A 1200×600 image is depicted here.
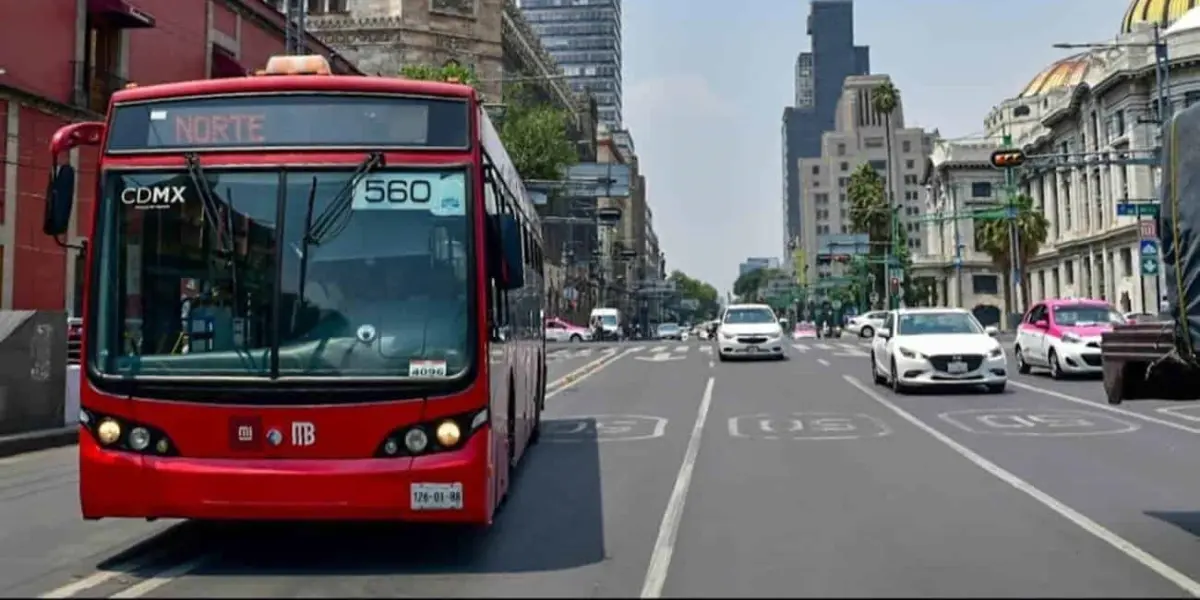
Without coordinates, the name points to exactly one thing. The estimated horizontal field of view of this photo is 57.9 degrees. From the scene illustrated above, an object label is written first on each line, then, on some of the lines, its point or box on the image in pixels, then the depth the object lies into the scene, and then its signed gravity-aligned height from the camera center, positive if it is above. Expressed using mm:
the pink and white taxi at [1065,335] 21703 +97
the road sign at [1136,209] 28230 +3453
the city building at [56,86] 24953 +6326
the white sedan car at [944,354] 19172 -239
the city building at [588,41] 173500 +49168
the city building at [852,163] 155625 +27362
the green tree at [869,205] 83875 +10437
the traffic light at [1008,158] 27969 +4694
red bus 6496 +256
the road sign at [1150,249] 28234 +2380
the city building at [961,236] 94625 +9799
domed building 59688 +11503
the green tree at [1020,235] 73000 +7272
